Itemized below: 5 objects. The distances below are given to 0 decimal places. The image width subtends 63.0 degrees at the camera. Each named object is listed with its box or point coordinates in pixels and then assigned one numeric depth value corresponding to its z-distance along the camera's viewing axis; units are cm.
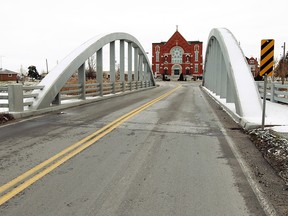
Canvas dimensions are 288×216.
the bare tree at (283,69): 3595
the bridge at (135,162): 285
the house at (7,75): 7359
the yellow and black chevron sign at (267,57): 631
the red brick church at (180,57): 7034
